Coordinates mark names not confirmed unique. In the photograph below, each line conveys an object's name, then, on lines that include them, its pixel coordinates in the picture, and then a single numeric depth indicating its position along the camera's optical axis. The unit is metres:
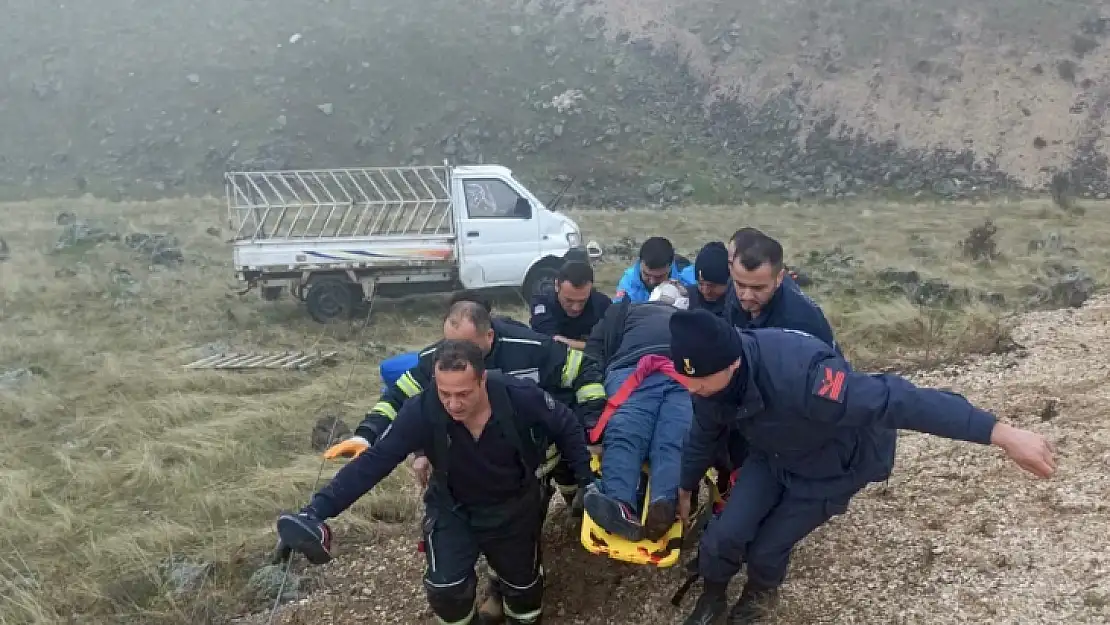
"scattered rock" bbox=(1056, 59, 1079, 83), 23.38
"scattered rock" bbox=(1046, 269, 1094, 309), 8.42
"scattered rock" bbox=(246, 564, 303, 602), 4.36
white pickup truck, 10.62
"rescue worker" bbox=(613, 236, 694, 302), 5.37
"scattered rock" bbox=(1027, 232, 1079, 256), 11.91
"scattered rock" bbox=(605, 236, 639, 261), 14.24
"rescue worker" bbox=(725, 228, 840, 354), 3.56
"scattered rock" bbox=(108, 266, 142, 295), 11.66
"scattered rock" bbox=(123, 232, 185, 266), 13.88
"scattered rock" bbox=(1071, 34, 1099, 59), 23.81
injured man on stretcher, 3.37
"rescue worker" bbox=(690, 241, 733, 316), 4.64
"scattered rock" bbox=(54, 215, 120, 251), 14.80
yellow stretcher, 3.22
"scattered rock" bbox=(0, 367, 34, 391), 7.79
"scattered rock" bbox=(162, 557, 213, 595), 4.51
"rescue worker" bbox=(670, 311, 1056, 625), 2.75
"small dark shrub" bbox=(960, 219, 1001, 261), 11.98
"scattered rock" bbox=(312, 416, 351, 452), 6.48
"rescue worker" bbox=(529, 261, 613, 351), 5.05
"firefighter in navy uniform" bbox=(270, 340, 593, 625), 3.15
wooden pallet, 8.59
